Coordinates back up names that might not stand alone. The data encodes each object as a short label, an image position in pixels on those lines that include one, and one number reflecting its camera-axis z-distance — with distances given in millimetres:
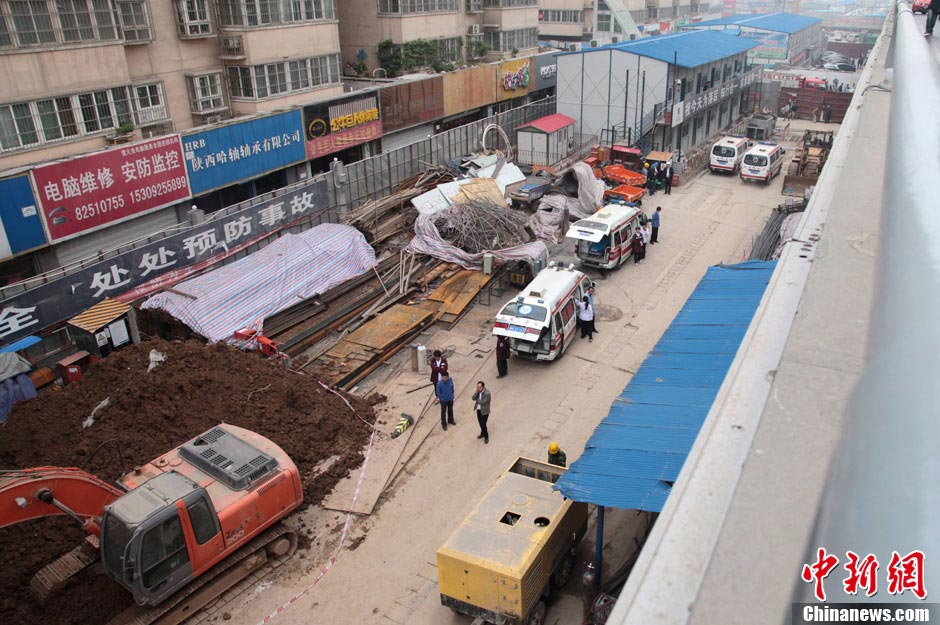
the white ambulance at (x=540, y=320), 17297
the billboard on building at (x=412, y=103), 30859
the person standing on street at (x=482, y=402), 14484
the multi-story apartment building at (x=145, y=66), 18641
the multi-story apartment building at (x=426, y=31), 33312
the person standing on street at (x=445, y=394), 15078
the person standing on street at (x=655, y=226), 25859
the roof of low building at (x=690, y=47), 36000
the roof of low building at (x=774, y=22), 69188
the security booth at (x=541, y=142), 32844
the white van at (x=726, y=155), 34781
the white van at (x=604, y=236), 22359
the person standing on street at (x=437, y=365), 15945
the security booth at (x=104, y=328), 16047
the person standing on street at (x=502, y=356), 17203
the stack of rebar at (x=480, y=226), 22906
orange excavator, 9906
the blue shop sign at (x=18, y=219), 16938
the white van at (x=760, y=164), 33000
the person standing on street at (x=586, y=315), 18766
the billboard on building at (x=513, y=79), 39250
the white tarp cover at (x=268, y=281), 17609
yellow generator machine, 9648
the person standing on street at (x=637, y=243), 24250
